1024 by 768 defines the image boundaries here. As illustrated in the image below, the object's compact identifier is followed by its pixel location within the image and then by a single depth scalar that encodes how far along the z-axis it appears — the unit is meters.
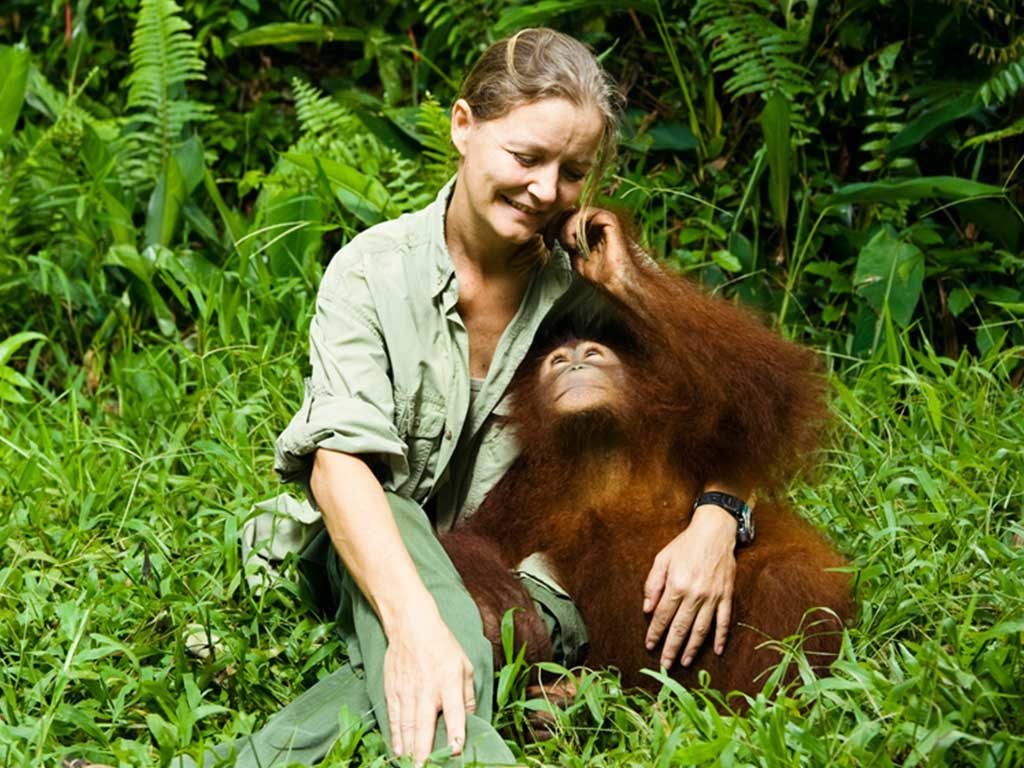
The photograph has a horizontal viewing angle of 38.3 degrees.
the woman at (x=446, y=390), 2.34
